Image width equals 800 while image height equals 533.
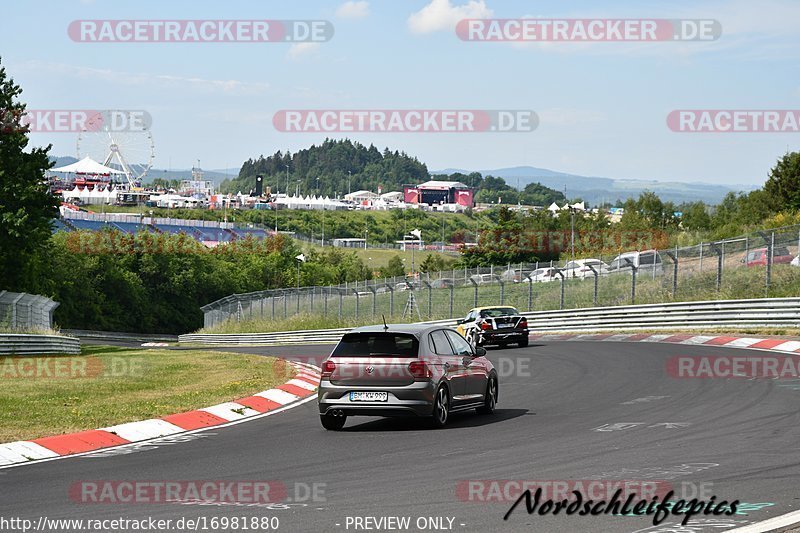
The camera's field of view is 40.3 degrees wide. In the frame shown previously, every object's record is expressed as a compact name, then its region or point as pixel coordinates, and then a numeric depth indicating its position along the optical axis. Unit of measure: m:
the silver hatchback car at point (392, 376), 13.93
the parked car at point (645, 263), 41.15
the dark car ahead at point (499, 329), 34.56
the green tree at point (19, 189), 42.47
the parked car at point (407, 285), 52.03
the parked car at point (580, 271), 45.34
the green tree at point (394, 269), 145.50
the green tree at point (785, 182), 89.70
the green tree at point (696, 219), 131.75
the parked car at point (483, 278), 48.36
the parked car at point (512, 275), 48.25
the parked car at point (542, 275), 43.20
